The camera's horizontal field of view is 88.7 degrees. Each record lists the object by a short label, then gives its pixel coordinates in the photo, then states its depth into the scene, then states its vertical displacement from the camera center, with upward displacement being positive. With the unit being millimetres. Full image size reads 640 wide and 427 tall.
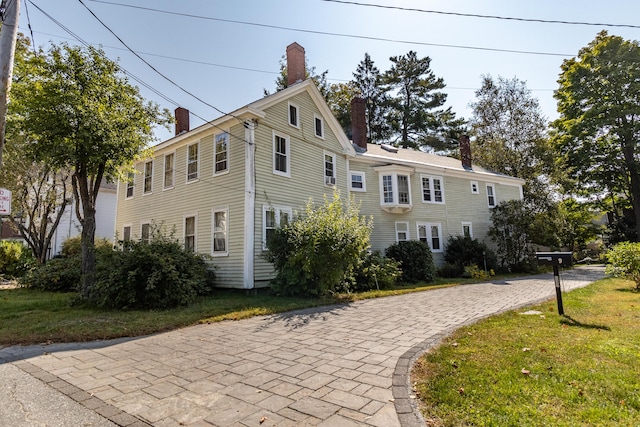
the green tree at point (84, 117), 9297 +4179
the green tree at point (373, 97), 34906 +16483
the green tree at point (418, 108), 34344 +14799
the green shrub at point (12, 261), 18344 +72
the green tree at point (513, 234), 19516 +663
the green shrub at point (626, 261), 9930 -630
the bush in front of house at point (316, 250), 10039 +37
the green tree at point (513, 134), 28031 +10070
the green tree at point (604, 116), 21953 +8609
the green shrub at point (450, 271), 18000 -1316
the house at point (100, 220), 23941 +3018
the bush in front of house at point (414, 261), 15828 -619
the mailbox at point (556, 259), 6359 -304
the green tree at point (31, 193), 18484 +4118
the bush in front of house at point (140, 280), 8793 -608
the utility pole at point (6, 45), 5371 +3622
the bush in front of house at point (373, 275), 12586 -1011
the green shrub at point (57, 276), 13062 -640
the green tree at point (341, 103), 30688 +13882
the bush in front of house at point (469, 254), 18922 -420
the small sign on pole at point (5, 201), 5391 +1012
